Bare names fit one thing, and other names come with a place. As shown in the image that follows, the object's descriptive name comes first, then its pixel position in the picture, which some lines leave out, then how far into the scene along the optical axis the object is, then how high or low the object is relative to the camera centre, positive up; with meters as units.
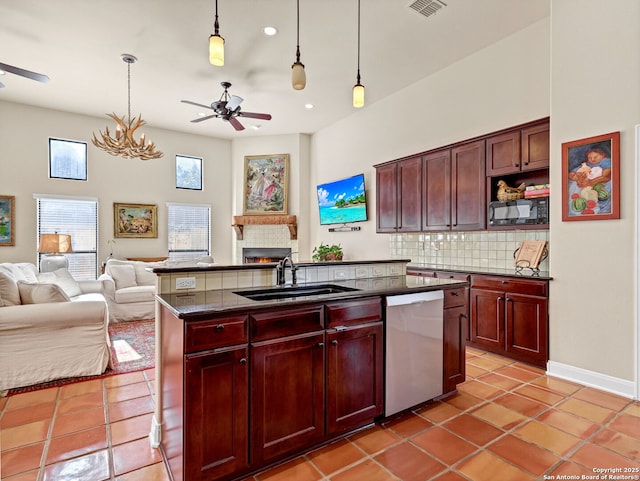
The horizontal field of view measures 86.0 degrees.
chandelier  4.80 +1.40
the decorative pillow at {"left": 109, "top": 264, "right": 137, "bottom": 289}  5.74 -0.60
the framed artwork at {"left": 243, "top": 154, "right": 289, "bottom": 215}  7.88 +1.32
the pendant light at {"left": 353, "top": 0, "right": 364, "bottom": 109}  2.86 +1.22
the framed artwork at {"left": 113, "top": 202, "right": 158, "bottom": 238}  7.04 +0.42
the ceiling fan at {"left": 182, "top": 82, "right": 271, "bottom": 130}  4.97 +1.94
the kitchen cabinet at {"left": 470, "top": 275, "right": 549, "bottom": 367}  3.33 -0.80
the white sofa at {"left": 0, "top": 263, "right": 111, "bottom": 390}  2.96 -0.85
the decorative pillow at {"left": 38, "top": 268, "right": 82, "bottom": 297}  4.47 -0.53
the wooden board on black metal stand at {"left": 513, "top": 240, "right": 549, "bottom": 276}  3.58 -0.16
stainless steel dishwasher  2.39 -0.80
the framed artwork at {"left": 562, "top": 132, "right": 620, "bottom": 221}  2.86 +0.55
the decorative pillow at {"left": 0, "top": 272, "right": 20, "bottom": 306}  3.10 -0.47
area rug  3.14 -1.29
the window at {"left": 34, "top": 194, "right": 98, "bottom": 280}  6.41 +0.30
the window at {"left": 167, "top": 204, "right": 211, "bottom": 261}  7.70 +0.22
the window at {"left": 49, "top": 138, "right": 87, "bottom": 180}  6.50 +1.57
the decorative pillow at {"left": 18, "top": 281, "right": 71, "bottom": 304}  3.22 -0.50
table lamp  5.63 -0.14
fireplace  7.94 -0.30
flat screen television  6.33 +0.78
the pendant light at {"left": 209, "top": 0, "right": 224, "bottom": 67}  2.33 +1.30
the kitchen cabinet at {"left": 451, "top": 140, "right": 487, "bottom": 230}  4.09 +0.66
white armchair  5.38 -0.85
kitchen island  1.69 -0.76
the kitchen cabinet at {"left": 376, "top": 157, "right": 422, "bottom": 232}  4.95 +0.69
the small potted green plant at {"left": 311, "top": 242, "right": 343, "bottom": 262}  6.54 -0.25
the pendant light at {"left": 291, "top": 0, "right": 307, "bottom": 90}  2.56 +1.23
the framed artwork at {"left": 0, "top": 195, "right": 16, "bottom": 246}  6.02 +0.36
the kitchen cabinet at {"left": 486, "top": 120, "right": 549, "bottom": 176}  3.55 +0.99
